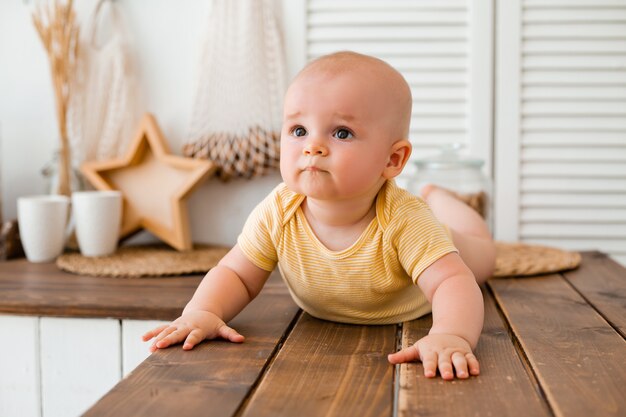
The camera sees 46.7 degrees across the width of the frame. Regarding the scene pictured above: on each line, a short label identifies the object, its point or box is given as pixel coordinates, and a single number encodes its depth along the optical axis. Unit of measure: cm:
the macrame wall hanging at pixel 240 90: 176
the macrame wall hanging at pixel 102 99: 184
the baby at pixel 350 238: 95
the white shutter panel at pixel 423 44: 178
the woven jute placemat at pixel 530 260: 149
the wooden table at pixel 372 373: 76
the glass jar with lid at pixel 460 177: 166
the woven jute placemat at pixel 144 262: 154
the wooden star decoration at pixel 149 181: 178
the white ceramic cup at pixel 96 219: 168
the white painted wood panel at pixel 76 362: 130
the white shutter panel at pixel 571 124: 176
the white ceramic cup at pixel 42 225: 167
